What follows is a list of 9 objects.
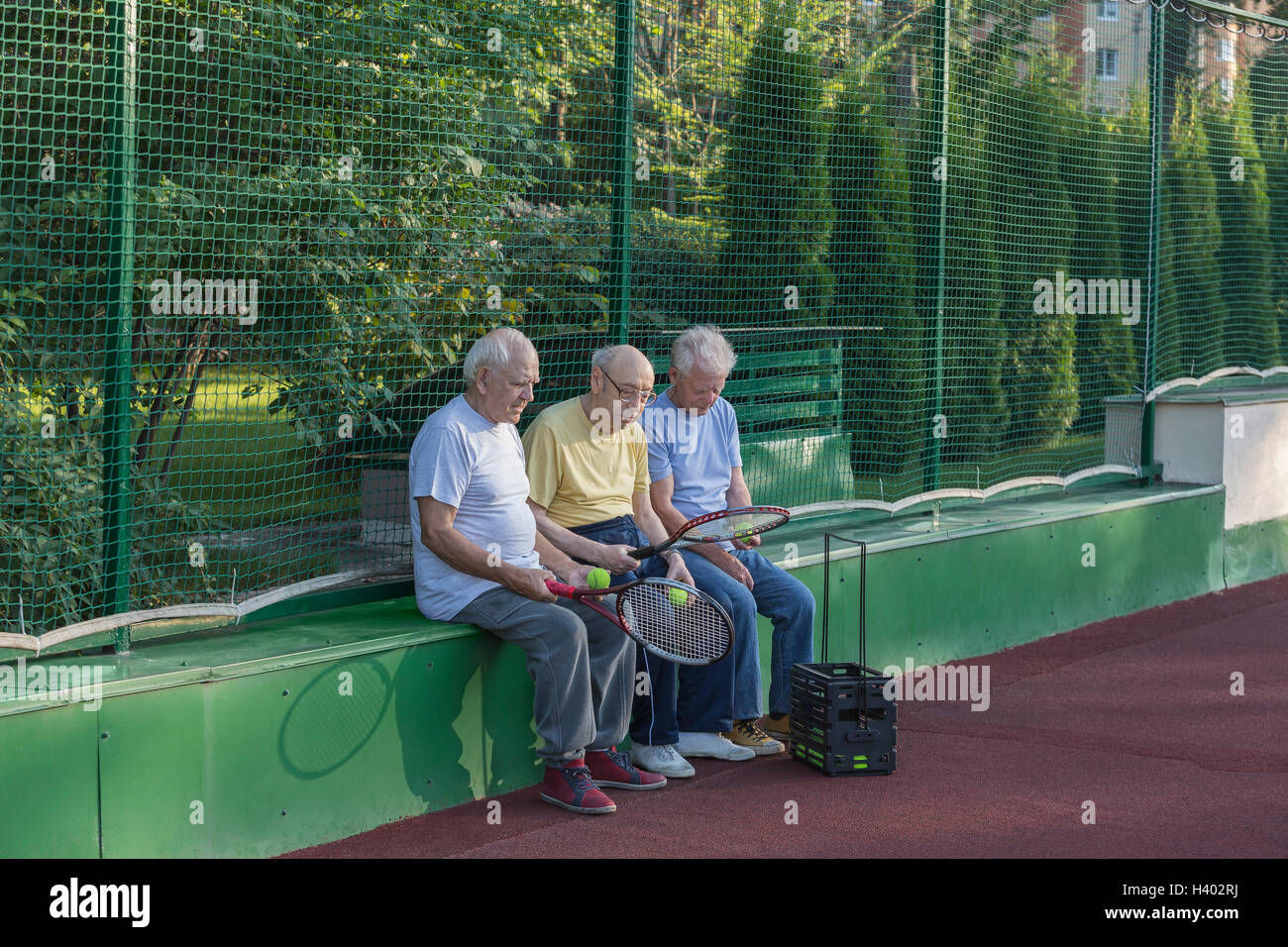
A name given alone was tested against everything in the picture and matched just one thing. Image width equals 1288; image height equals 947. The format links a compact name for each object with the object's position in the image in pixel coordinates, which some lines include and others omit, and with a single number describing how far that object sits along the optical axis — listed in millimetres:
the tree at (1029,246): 8492
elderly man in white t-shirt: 4766
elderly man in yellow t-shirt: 5227
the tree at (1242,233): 10734
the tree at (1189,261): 9641
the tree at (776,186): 6844
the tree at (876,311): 7578
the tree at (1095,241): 9234
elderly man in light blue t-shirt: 5559
